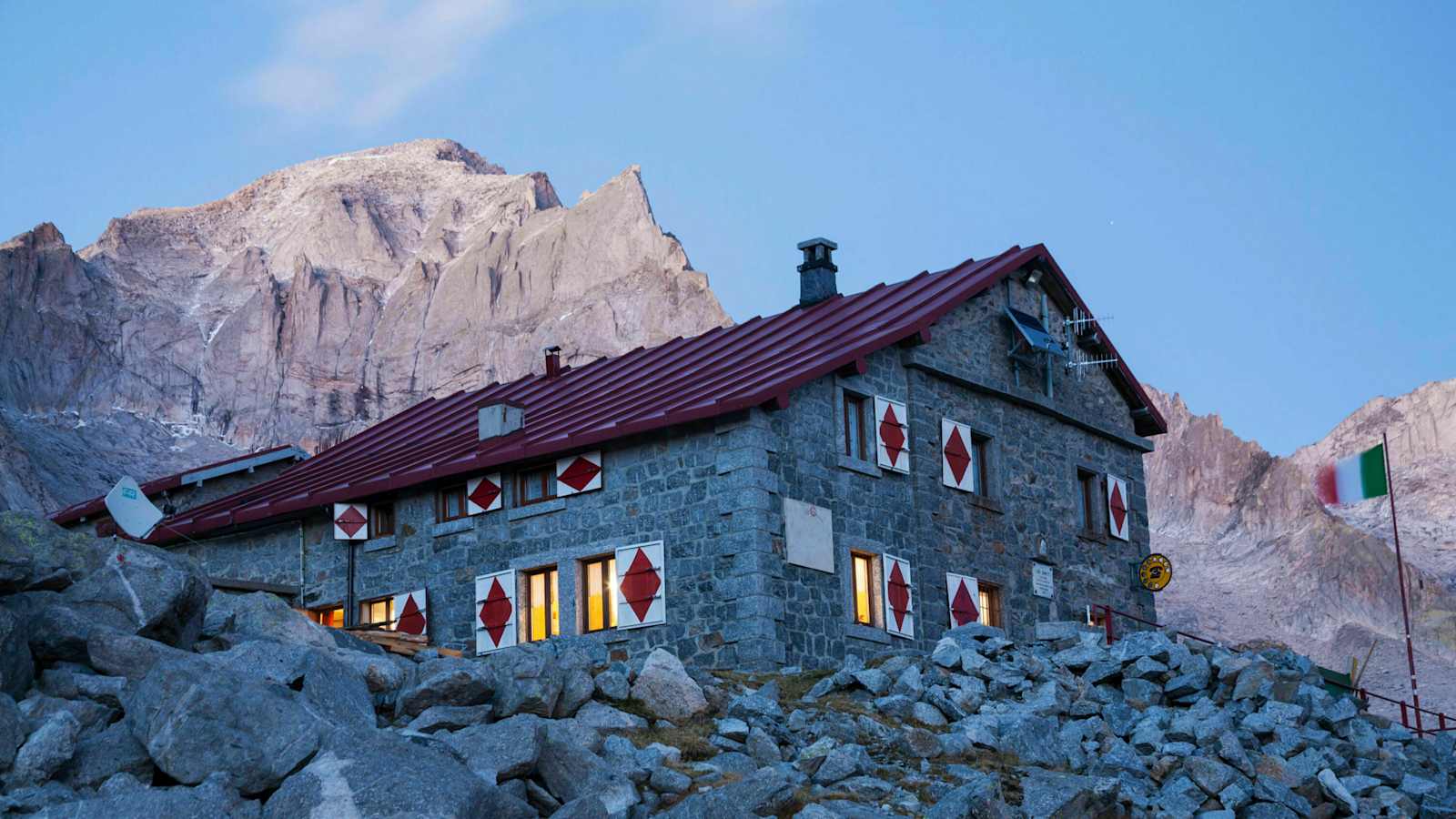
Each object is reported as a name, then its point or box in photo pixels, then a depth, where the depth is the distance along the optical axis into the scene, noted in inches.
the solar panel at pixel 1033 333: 1058.1
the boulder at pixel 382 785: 450.0
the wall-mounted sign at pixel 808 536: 860.6
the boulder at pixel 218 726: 466.0
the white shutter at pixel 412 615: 958.4
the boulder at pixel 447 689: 559.2
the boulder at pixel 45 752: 461.4
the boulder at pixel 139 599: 542.5
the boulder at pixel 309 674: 517.0
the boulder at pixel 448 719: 538.6
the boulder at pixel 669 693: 612.1
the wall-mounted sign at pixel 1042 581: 1046.4
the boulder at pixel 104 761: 472.1
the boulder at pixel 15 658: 502.0
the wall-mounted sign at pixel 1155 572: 1126.9
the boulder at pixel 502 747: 497.4
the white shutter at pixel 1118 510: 1141.7
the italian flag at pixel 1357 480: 1219.9
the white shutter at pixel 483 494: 941.8
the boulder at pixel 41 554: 539.8
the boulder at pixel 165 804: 435.5
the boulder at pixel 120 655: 526.9
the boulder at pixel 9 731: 463.8
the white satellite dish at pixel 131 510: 868.6
